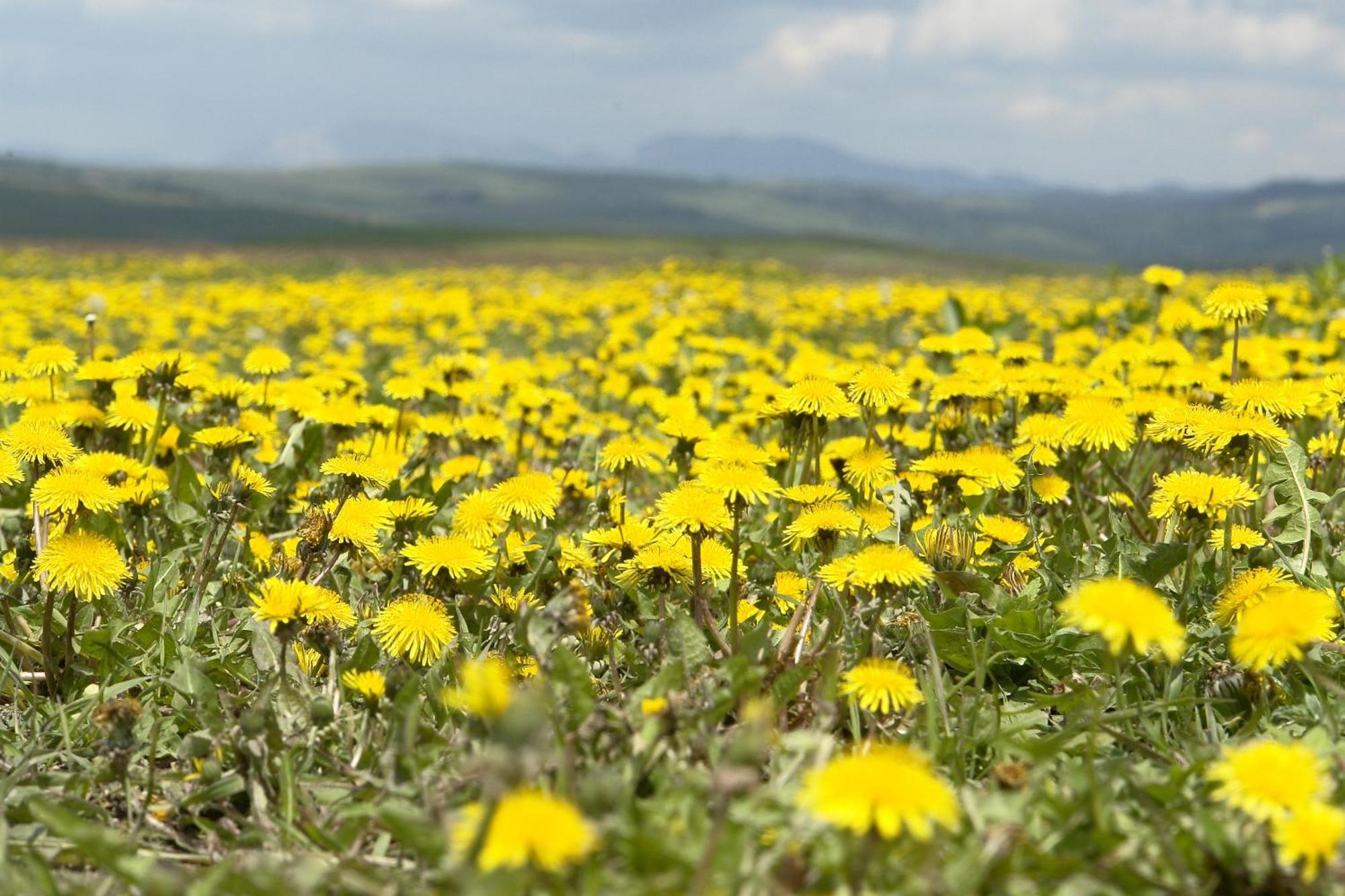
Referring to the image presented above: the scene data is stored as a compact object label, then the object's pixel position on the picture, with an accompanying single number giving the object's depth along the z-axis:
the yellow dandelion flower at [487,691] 1.29
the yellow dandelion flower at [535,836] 1.33
